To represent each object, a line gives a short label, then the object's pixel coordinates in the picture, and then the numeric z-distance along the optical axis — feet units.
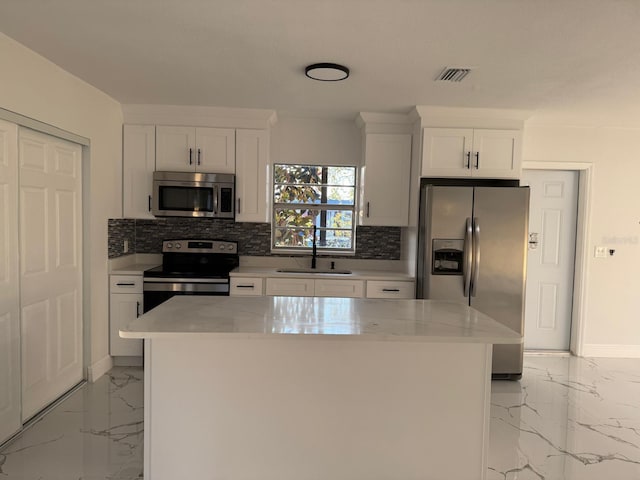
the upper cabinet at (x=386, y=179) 13.66
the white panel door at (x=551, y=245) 14.76
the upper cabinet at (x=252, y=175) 13.58
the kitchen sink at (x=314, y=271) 13.86
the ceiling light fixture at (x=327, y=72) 9.14
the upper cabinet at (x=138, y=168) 13.38
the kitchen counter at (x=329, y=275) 13.07
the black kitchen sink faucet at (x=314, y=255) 14.64
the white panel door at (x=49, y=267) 9.16
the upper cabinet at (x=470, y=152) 12.83
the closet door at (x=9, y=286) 8.30
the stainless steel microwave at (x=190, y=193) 13.32
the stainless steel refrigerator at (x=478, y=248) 12.10
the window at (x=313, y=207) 15.24
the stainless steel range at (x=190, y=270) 12.72
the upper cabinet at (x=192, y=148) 13.42
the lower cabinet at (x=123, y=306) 12.63
